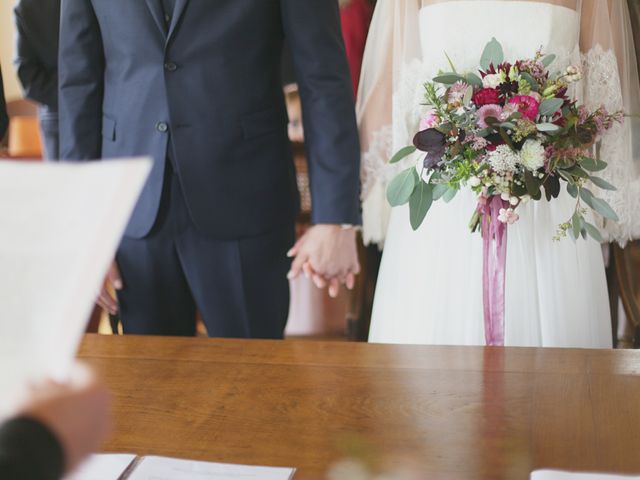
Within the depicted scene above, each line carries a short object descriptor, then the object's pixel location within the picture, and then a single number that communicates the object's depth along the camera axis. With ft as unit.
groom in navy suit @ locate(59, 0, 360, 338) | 5.96
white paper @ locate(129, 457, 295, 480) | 3.21
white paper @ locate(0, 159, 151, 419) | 1.71
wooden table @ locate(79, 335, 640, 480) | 3.41
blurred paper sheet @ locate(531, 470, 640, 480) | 3.13
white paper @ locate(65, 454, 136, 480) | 3.24
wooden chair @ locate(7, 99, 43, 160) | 18.84
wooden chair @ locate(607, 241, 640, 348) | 9.75
